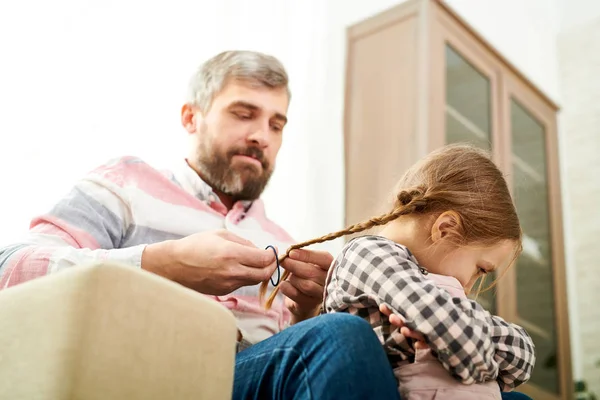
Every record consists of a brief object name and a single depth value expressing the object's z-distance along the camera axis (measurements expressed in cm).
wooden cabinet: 245
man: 87
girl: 94
